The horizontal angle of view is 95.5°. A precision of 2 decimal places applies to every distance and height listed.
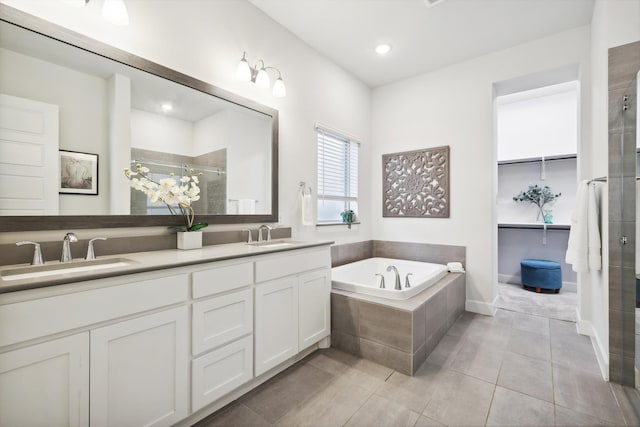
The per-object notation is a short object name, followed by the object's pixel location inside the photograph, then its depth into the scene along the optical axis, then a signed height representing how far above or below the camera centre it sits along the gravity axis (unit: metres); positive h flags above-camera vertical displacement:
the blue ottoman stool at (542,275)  3.97 -0.84
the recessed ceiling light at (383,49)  3.09 +1.79
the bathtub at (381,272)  2.65 -0.65
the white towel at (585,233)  2.24 -0.15
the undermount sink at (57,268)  1.25 -0.26
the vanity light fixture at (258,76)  2.25 +1.13
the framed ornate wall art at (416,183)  3.53 +0.39
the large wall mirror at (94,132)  1.36 +0.47
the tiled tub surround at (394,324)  2.09 -0.87
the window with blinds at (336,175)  3.26 +0.47
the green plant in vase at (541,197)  4.32 +0.26
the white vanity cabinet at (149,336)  1.04 -0.56
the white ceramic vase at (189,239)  1.88 -0.17
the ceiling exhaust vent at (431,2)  2.40 +1.76
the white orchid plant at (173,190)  1.75 +0.15
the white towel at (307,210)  2.82 +0.04
